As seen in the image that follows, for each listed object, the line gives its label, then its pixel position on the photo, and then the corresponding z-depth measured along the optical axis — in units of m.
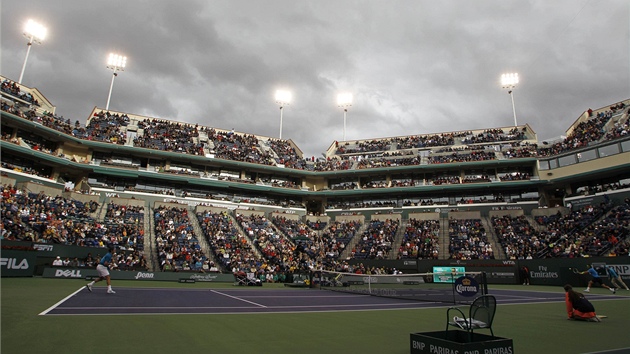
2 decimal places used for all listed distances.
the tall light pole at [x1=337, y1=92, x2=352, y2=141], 67.81
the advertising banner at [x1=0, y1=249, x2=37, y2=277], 22.03
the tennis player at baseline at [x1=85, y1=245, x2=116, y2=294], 15.59
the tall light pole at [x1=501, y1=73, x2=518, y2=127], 58.94
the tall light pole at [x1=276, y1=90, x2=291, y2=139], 66.56
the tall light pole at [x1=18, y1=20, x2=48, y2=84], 47.66
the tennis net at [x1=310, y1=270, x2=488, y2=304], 15.56
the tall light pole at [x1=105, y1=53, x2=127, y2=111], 54.12
